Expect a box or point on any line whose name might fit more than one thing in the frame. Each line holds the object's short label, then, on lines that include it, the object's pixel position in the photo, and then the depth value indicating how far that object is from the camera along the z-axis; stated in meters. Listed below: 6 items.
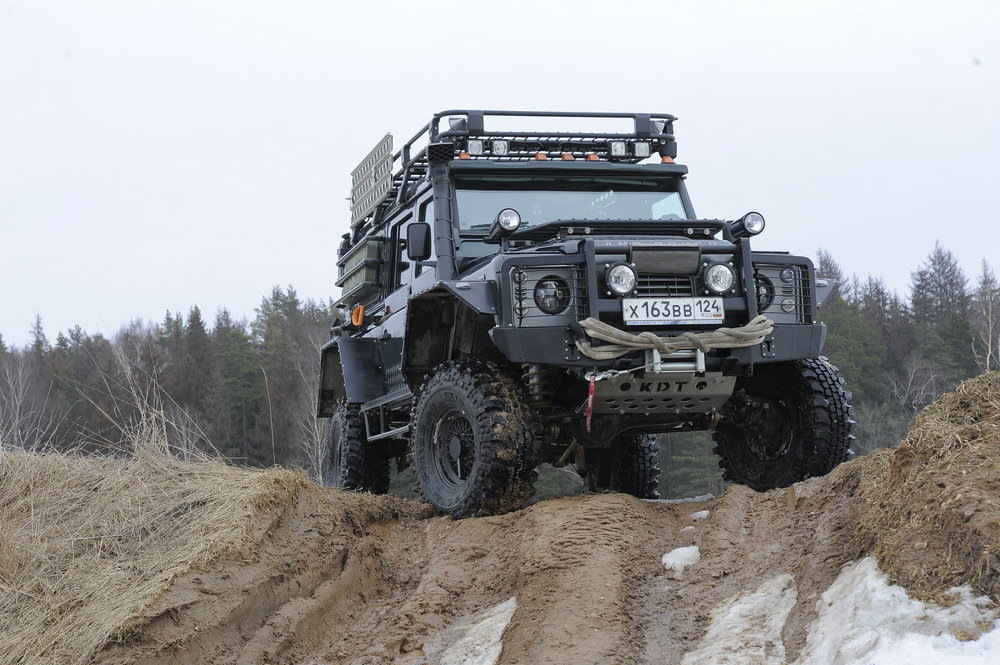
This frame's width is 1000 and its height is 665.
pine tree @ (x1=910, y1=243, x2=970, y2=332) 42.31
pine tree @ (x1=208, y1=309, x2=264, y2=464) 29.59
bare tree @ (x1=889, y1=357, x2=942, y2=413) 30.00
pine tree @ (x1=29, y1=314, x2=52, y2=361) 45.10
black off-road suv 6.02
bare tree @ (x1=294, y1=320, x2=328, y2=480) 26.66
